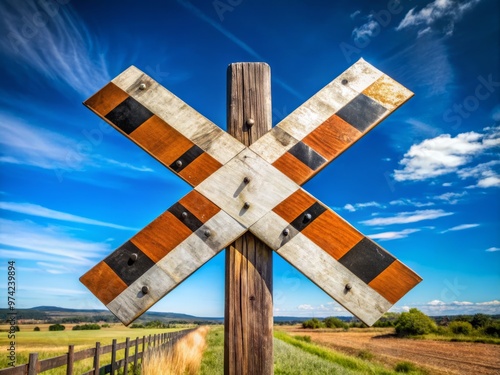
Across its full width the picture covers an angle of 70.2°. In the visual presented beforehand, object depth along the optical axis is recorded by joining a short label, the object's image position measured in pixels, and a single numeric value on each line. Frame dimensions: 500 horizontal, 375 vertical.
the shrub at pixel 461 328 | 57.60
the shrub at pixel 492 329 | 53.89
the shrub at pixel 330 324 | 97.38
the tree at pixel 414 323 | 62.59
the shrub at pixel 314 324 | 108.00
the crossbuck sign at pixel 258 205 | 2.07
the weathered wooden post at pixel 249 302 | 2.12
